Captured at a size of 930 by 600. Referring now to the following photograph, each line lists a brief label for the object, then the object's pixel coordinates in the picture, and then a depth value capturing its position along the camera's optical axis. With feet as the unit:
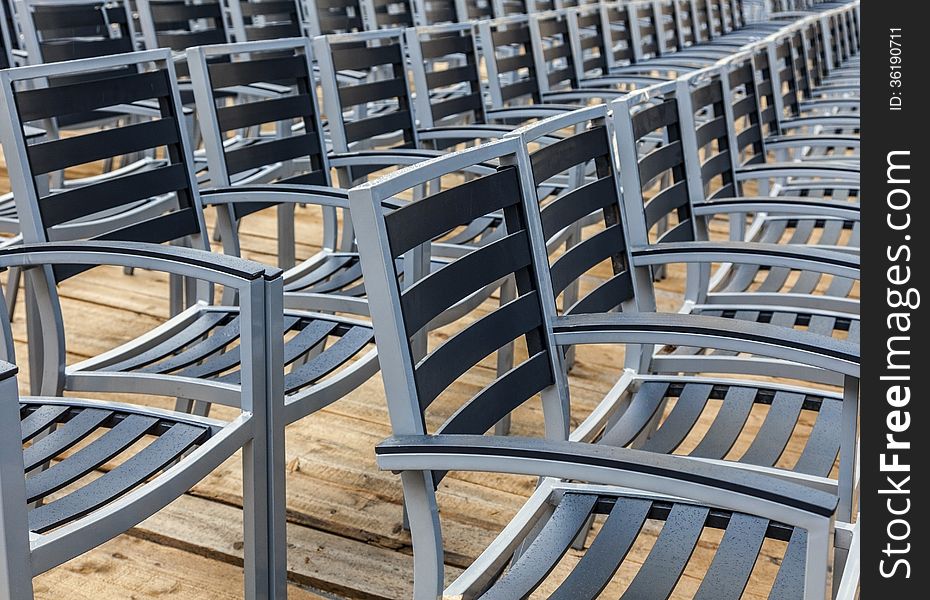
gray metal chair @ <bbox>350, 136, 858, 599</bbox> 3.87
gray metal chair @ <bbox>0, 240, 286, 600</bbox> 4.86
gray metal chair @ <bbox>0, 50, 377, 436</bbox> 6.32
